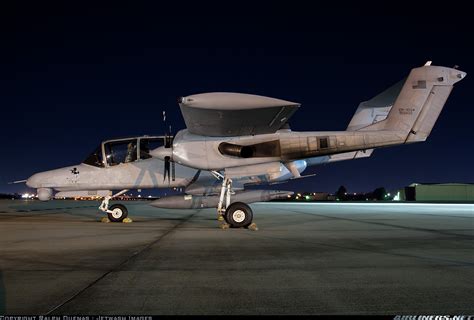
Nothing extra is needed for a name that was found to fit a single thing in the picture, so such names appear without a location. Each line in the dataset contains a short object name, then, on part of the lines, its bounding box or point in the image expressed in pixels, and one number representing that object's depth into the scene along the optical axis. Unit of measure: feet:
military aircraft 39.68
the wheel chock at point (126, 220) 55.03
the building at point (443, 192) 187.83
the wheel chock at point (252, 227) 42.57
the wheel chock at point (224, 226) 44.21
